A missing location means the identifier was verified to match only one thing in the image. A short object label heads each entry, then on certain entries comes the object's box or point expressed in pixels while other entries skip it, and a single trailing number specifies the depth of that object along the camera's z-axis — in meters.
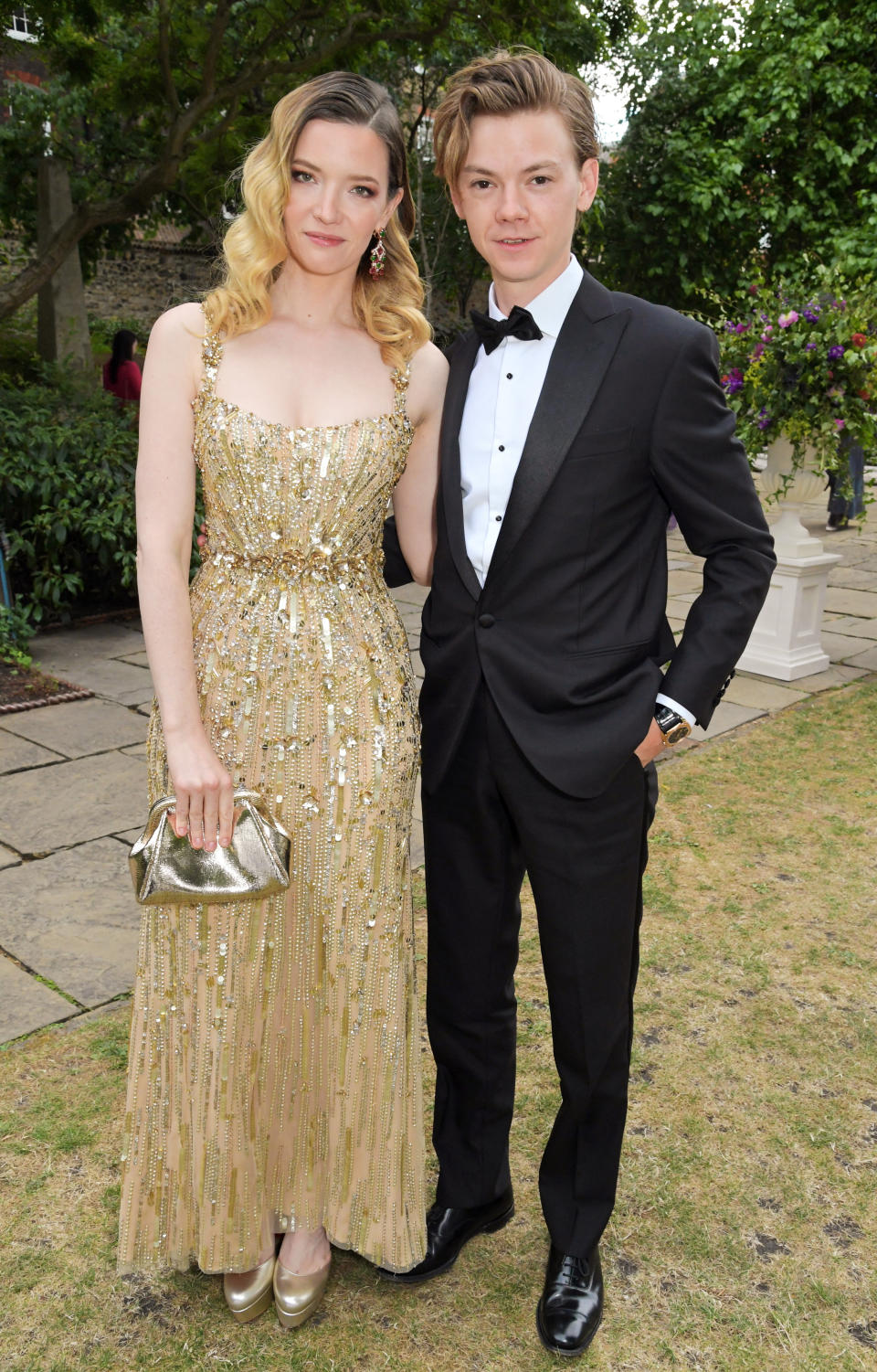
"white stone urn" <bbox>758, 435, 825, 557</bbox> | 6.55
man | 1.84
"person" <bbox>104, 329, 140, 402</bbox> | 9.68
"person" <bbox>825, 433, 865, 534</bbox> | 11.40
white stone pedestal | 6.64
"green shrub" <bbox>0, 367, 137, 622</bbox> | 6.73
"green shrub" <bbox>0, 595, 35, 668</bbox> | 6.21
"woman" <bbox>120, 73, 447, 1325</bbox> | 1.88
